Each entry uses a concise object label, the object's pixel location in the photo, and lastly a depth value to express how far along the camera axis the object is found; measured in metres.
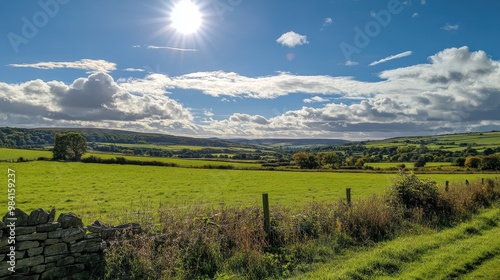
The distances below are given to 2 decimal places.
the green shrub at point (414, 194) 16.00
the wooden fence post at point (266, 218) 11.20
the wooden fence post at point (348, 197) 14.13
